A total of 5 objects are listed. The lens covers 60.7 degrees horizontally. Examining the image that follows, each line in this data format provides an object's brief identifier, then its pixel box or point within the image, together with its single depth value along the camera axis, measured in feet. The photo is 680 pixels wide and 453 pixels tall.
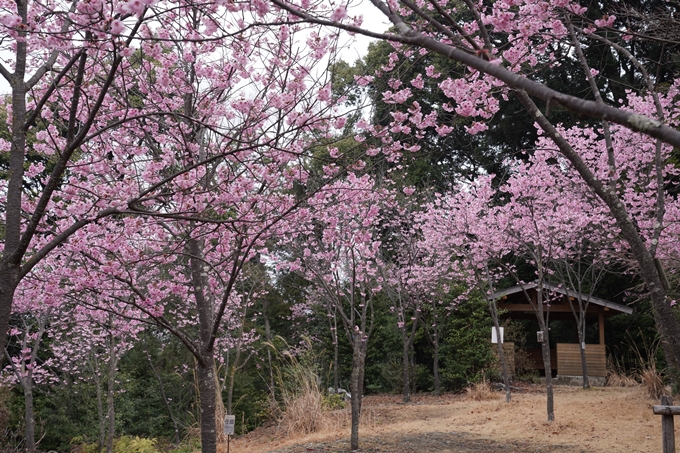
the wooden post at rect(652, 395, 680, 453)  16.76
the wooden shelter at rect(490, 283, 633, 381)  50.85
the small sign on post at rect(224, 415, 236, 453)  19.30
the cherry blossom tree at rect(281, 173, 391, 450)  20.44
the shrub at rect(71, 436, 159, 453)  31.83
